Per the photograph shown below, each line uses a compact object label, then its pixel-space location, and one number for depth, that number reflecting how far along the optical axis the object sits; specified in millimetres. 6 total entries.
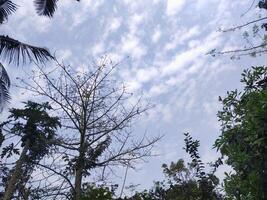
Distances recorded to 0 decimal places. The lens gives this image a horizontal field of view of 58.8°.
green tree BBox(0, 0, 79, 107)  7273
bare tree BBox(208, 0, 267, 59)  5252
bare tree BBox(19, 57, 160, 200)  7238
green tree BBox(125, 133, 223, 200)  5747
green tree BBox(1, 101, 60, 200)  8667
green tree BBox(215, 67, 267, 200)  2954
